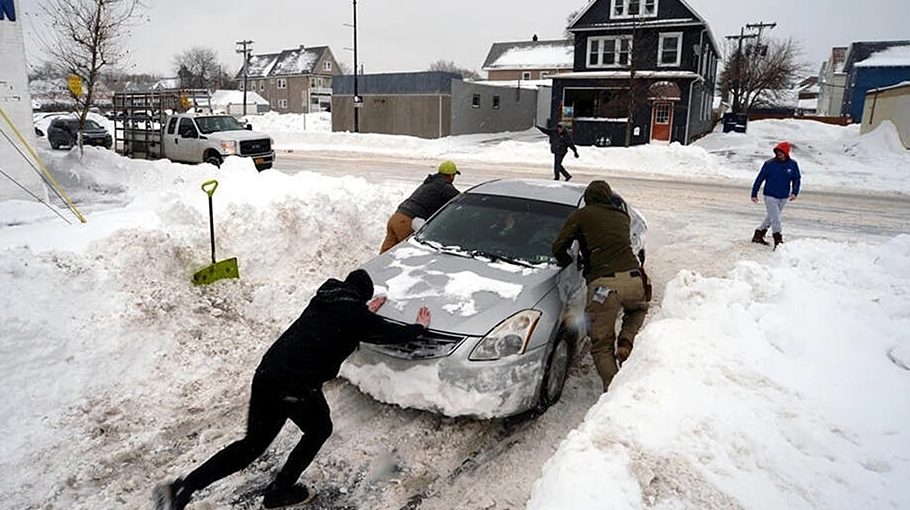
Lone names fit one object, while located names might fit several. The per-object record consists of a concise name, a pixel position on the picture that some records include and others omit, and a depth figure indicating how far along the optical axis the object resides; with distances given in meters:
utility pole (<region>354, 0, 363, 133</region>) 34.68
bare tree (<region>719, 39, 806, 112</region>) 48.47
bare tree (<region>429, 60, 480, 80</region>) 108.65
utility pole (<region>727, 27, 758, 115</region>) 47.28
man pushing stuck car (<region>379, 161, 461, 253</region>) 6.72
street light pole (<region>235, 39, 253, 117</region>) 60.57
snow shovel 6.55
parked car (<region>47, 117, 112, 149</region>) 25.34
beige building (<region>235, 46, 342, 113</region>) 77.06
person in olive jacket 4.75
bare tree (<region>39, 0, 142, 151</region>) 14.02
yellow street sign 13.95
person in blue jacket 9.16
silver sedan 4.06
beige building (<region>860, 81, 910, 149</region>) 26.97
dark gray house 30.25
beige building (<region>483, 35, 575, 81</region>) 62.94
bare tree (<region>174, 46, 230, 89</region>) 87.75
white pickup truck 16.70
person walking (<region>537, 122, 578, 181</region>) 16.56
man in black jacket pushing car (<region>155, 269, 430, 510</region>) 3.37
